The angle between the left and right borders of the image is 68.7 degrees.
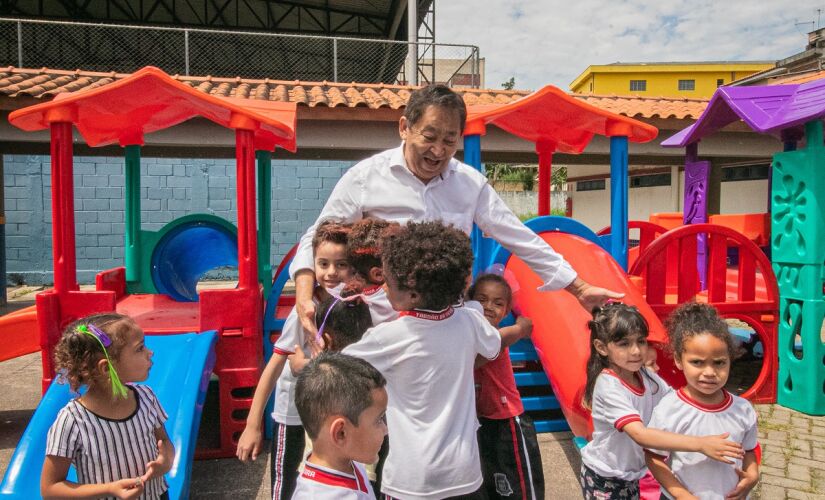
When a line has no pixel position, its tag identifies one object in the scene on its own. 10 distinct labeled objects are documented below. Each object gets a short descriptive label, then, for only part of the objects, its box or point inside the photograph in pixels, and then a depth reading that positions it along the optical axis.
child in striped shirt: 1.89
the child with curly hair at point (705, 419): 1.96
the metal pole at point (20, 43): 8.93
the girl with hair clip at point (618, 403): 2.15
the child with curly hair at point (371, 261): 1.88
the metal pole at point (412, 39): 11.14
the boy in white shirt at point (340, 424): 1.37
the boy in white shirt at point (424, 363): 1.64
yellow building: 37.03
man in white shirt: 1.94
